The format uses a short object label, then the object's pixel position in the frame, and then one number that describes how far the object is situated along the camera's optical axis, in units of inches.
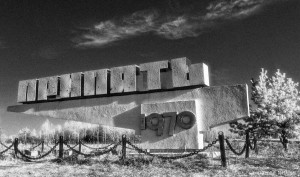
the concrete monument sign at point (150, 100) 444.5
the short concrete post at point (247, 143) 471.2
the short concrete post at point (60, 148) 491.6
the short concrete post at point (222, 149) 378.0
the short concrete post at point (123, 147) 440.5
